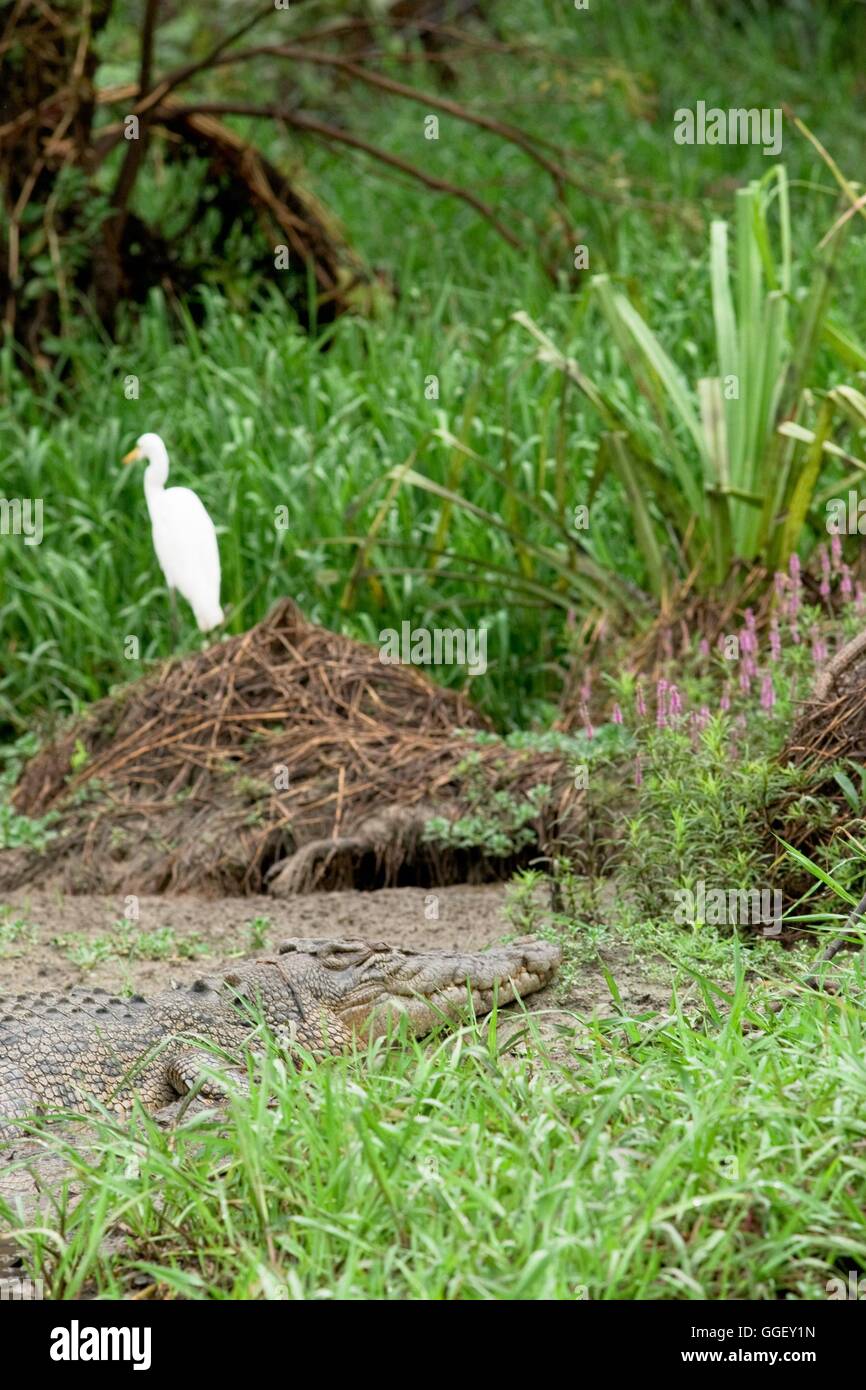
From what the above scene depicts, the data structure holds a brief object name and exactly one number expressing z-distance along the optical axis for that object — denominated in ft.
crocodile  21.33
